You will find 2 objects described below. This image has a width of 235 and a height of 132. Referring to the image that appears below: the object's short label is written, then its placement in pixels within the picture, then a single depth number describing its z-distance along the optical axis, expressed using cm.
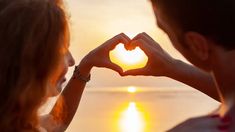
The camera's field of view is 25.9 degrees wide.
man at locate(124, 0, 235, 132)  87
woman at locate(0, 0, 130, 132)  118
